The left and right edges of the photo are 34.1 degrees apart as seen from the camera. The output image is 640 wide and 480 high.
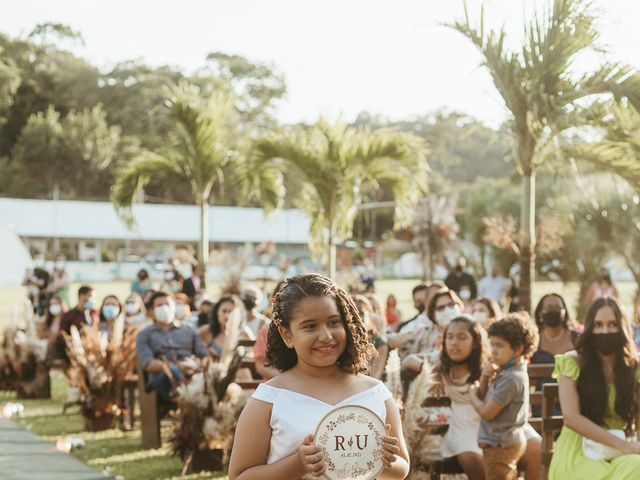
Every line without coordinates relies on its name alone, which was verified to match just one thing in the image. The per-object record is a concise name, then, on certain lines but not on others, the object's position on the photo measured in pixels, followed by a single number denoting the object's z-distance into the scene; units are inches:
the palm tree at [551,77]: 401.7
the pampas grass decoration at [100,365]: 414.6
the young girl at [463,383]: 260.8
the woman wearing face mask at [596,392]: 212.8
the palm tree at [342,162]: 596.1
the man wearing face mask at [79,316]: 517.0
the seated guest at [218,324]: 406.9
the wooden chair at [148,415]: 379.2
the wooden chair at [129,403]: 423.5
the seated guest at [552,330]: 338.6
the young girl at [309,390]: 126.0
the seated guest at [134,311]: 502.0
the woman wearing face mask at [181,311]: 435.7
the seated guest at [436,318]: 342.6
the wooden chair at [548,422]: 239.8
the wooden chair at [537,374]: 288.7
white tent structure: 2001.7
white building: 2268.7
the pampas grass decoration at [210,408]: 328.8
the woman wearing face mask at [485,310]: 356.5
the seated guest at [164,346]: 377.4
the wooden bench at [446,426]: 256.7
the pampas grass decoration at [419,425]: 240.7
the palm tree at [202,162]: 680.4
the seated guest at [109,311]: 497.7
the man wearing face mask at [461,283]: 590.9
